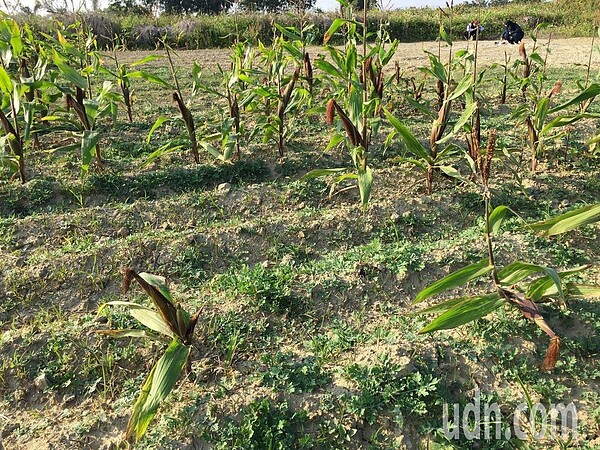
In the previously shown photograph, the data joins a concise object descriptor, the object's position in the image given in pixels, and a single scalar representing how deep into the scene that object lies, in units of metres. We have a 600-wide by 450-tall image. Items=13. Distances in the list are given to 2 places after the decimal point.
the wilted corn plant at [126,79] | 3.77
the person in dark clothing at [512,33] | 11.09
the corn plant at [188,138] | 3.94
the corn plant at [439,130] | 3.26
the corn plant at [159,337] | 1.97
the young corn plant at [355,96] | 3.39
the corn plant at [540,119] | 3.15
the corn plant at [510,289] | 2.20
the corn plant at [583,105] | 4.70
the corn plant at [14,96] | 3.71
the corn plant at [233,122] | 4.11
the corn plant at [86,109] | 3.74
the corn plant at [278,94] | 4.15
